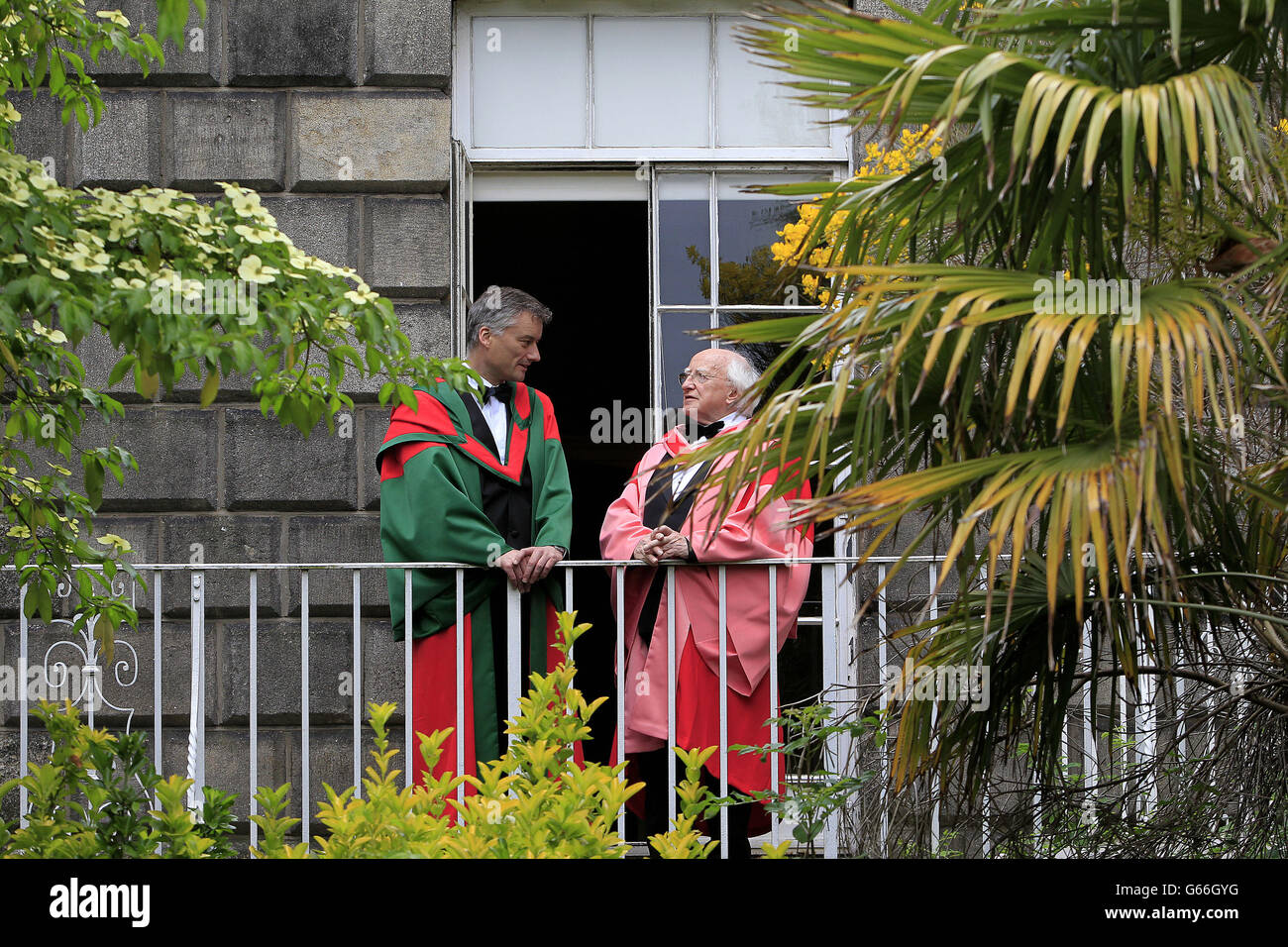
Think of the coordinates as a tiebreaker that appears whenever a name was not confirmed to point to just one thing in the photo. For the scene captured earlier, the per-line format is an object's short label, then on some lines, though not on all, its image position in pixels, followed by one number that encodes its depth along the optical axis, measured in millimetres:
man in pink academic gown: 10836
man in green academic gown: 11000
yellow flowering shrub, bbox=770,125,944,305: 13187
